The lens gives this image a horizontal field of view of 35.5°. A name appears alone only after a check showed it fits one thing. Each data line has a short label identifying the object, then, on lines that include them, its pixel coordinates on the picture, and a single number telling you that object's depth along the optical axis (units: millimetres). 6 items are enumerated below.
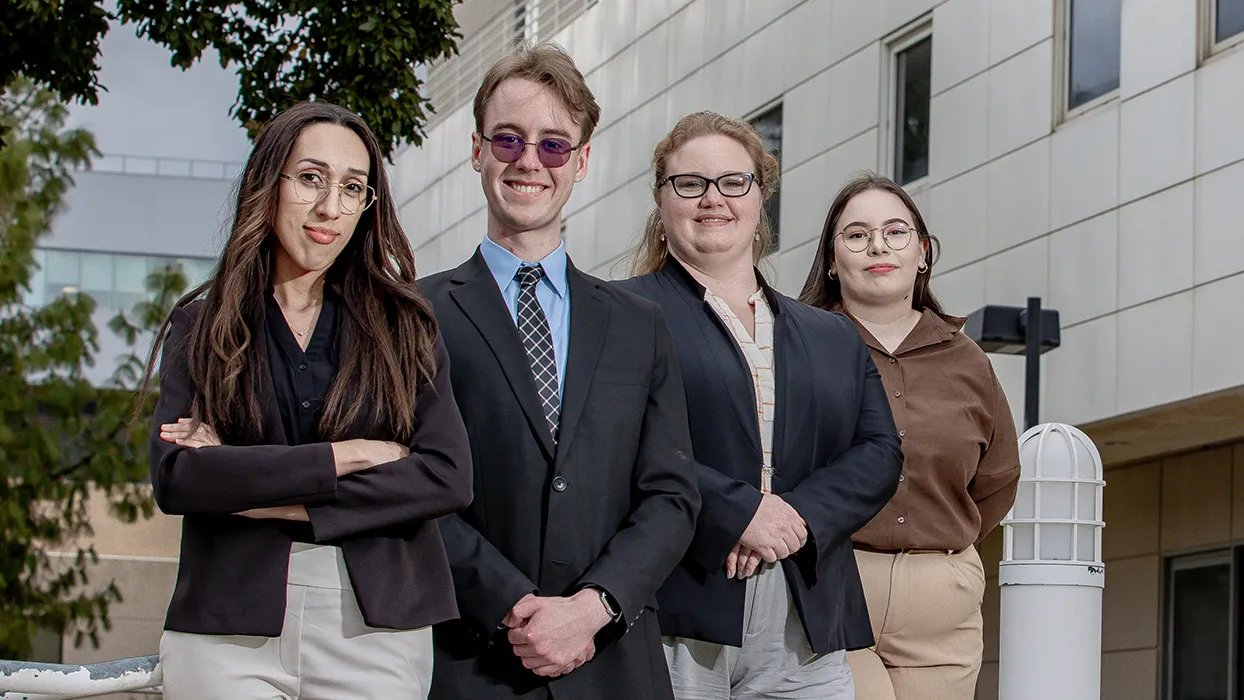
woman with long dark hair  3820
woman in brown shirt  5602
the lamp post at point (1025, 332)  13141
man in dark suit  4246
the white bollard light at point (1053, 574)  6359
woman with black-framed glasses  4773
